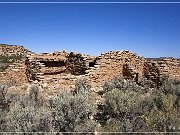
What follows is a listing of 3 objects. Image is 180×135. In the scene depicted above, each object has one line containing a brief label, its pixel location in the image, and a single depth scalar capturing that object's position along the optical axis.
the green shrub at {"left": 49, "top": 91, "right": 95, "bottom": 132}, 3.32
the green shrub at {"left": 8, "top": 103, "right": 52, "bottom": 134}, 2.93
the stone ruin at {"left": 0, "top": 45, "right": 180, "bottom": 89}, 6.76
